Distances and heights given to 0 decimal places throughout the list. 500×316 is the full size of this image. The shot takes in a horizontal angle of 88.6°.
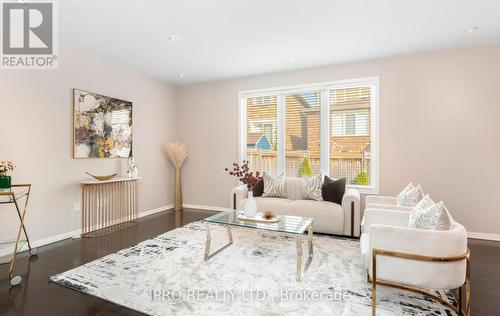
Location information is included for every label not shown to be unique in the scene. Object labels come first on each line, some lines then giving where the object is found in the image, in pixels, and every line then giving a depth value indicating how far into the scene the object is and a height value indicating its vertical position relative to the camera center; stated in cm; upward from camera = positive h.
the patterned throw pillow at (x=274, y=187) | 435 -57
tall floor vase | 554 -81
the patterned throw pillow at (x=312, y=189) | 408 -57
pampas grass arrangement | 546 -14
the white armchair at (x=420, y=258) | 178 -74
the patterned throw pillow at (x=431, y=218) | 189 -49
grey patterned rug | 199 -119
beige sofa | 366 -85
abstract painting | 382 +43
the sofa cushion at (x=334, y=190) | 393 -57
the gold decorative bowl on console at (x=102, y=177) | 386 -38
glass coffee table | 244 -77
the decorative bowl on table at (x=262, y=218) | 288 -75
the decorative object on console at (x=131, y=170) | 446 -31
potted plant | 271 -25
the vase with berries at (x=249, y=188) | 304 -43
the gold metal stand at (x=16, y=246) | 231 -104
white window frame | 423 +68
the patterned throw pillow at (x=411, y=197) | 286 -49
